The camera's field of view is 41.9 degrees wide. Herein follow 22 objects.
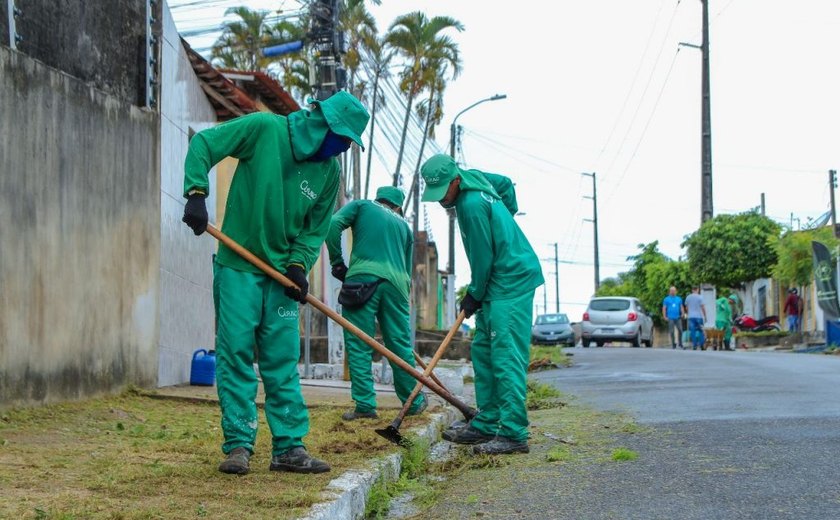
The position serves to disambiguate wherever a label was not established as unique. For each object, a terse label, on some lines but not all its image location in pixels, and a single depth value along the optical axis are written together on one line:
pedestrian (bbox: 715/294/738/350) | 24.75
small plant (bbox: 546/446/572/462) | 6.14
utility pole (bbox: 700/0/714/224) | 33.25
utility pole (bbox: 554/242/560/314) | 87.31
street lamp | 43.28
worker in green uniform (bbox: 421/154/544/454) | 6.54
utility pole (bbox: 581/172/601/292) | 61.78
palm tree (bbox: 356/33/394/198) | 30.50
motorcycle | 33.11
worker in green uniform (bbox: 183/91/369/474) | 5.00
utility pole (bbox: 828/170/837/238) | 52.19
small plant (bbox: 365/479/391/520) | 4.86
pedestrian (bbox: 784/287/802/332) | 28.53
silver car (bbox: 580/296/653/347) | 28.30
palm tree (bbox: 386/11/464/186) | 30.81
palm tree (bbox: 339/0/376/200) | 29.66
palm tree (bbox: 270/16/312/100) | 32.78
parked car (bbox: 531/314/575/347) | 34.41
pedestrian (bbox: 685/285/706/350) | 25.33
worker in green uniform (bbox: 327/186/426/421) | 7.84
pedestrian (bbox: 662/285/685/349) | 27.75
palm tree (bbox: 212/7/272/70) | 33.62
